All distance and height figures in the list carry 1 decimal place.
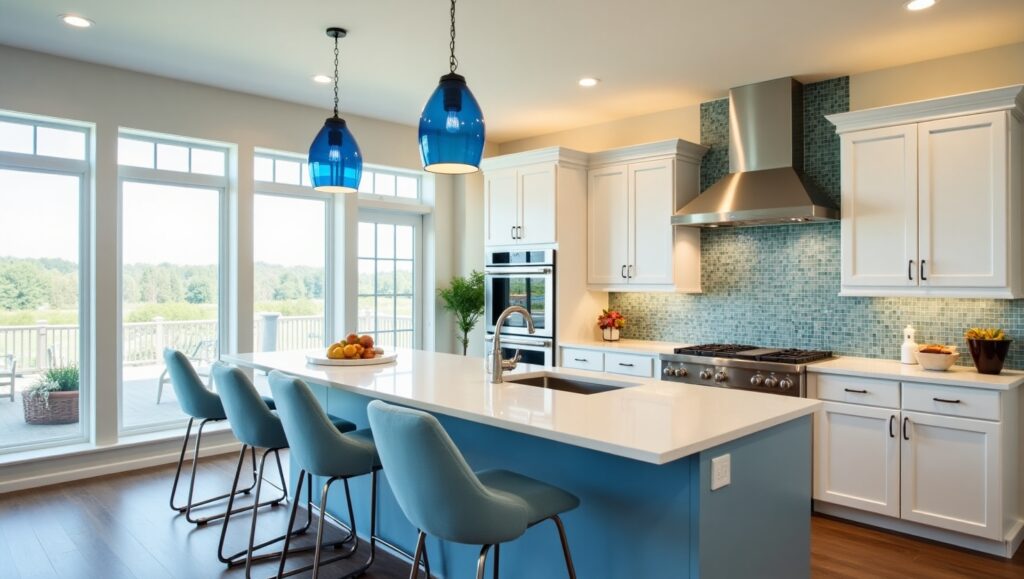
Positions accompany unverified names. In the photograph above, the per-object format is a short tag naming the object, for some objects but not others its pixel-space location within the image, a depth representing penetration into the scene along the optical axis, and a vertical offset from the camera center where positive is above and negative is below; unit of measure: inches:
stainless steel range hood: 165.6 +32.0
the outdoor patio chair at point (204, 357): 199.0 -20.7
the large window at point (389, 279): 236.2 +3.4
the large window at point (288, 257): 209.9 +10.0
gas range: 152.0 -19.2
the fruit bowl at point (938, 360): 140.4 -15.2
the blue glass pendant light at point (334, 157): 135.9 +26.8
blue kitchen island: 76.9 -24.0
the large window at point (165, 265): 187.0 +6.5
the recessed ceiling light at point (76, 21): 140.6 +57.0
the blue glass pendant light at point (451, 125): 101.3 +25.0
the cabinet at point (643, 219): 191.2 +20.8
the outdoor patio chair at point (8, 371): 167.8 -21.0
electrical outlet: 77.9 -21.6
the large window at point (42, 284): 167.6 +1.0
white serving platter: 134.9 -15.0
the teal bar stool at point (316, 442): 97.2 -23.0
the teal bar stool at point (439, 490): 71.3 -22.2
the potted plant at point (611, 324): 207.9 -11.2
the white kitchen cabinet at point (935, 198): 135.6 +19.6
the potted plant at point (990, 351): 137.3 -12.8
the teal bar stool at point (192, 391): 138.3 -21.5
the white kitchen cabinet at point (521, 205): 204.7 +26.5
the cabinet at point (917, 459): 128.7 -35.3
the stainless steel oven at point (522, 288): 204.5 +0.1
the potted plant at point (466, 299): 238.5 -3.9
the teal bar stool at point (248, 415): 113.0 -22.1
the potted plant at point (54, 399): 172.1 -29.0
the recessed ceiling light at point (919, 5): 125.8 +54.2
